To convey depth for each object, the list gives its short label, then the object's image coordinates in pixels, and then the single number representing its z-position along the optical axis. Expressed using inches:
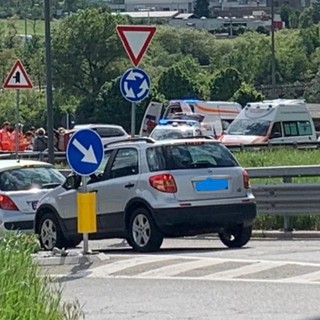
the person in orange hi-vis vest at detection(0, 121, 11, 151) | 1740.9
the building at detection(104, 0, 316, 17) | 7367.1
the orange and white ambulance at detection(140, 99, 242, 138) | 2122.3
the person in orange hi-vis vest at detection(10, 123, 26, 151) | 1718.8
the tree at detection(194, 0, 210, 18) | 6958.7
